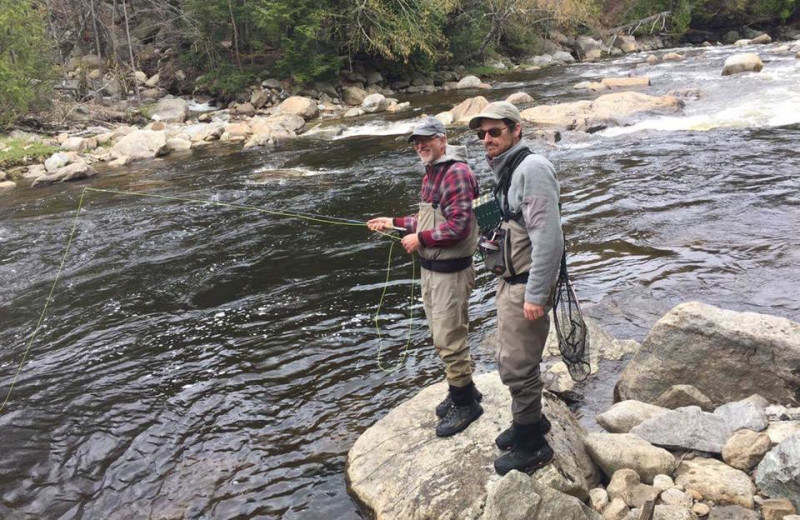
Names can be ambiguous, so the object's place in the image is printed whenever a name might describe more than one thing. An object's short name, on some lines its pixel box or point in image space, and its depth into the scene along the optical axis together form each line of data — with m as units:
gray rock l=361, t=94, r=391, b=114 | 24.73
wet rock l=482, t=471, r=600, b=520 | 3.15
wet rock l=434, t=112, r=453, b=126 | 19.57
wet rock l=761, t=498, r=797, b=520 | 3.09
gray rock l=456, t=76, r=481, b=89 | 29.83
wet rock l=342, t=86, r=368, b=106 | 28.48
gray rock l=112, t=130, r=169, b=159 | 18.83
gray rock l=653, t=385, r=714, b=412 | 4.51
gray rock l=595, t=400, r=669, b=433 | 4.29
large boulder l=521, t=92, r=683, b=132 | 16.14
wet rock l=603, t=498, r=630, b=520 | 3.39
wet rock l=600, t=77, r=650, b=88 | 22.42
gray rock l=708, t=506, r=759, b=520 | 3.15
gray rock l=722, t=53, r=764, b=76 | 21.67
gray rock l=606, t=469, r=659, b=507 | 3.47
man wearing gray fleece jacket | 3.10
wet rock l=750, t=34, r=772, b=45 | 36.22
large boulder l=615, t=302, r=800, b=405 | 4.42
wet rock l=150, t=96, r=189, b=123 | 24.83
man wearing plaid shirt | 3.74
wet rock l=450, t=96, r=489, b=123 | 19.44
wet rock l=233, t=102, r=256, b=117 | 26.28
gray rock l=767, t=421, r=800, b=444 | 3.60
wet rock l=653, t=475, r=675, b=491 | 3.51
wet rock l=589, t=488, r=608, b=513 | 3.55
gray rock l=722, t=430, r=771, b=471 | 3.49
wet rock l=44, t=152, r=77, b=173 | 17.28
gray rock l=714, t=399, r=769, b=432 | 3.81
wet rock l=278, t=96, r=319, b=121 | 24.16
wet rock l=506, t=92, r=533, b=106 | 21.72
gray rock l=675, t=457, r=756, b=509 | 3.29
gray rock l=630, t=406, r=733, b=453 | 3.75
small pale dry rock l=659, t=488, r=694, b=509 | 3.35
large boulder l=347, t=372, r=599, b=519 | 3.58
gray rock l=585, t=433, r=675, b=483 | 3.65
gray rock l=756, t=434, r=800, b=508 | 3.13
